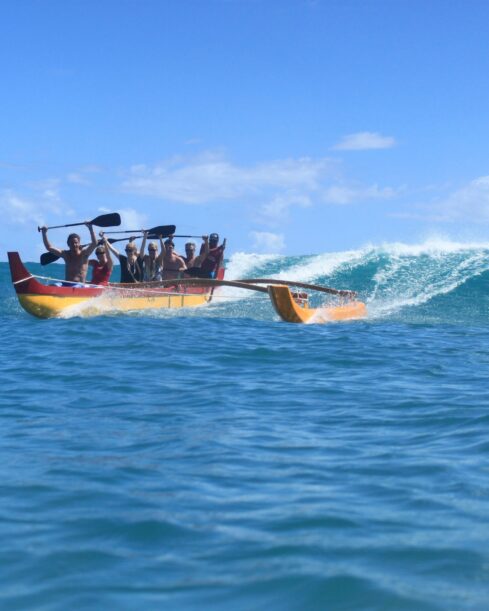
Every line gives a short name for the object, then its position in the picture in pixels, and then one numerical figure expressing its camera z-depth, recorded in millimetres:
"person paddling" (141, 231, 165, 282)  16203
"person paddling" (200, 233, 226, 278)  17125
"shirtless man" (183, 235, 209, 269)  16953
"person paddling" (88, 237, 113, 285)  14328
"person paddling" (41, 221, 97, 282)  13945
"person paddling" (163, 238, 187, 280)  16500
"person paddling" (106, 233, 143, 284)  16047
